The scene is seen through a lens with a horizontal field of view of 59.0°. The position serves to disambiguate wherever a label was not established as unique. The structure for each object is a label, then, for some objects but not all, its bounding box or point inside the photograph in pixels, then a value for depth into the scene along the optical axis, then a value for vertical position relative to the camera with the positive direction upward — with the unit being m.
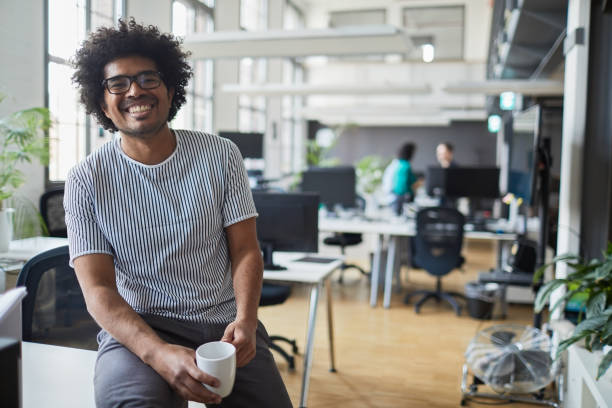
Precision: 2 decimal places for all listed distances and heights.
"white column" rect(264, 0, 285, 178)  11.42 +1.21
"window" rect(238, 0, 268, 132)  10.14 +1.90
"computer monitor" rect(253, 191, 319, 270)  3.27 -0.30
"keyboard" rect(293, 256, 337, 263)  3.52 -0.59
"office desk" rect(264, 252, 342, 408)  2.94 -0.62
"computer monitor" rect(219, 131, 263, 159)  7.65 +0.37
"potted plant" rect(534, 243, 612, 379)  2.04 -0.52
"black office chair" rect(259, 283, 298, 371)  3.36 -0.81
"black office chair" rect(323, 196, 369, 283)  6.35 -0.83
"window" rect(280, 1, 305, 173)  12.84 +1.25
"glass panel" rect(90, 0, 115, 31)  5.41 +1.55
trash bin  4.86 -1.12
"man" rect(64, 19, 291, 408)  1.50 -0.18
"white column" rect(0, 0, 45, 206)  4.24 +0.82
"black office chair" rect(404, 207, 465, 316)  5.02 -0.63
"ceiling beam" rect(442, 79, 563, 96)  5.43 +0.91
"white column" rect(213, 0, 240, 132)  8.38 +1.50
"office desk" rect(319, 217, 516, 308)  5.22 -0.58
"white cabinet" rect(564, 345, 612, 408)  2.02 -0.83
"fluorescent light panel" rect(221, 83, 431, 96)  7.13 +1.11
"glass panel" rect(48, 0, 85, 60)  4.80 +1.30
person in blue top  6.52 -0.08
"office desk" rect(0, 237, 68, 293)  3.06 -0.57
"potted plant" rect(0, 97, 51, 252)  3.45 +0.11
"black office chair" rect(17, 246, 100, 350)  1.72 -0.47
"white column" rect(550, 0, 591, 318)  3.30 +0.28
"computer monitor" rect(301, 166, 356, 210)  5.78 -0.15
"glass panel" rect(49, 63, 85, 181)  4.91 +0.37
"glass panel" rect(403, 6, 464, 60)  13.43 +3.61
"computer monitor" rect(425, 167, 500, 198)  5.94 -0.09
